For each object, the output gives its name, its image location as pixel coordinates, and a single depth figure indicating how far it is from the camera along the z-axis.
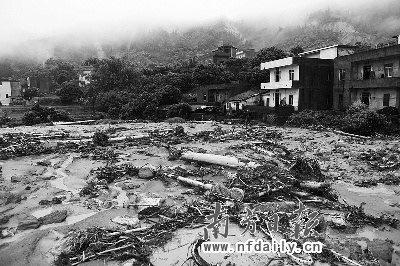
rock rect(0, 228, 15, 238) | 7.22
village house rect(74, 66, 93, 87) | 77.38
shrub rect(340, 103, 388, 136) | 24.70
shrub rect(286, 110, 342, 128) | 29.50
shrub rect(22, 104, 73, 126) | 37.09
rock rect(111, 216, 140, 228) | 7.56
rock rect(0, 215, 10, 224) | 8.02
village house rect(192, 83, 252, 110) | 46.19
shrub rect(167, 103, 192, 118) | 41.66
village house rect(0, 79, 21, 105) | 61.79
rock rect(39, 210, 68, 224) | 7.91
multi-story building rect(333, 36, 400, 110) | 28.33
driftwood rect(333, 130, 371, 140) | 23.47
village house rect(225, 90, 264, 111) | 42.69
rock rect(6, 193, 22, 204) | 9.50
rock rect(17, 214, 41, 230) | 7.61
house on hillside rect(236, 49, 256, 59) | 79.56
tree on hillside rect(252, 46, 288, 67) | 51.97
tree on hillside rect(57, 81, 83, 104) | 56.56
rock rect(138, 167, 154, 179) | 12.09
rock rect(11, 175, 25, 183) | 11.87
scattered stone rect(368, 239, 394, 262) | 6.46
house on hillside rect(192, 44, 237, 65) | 70.75
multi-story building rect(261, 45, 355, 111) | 35.00
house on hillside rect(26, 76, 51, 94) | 74.69
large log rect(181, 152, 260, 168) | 12.94
